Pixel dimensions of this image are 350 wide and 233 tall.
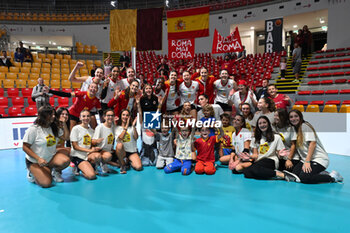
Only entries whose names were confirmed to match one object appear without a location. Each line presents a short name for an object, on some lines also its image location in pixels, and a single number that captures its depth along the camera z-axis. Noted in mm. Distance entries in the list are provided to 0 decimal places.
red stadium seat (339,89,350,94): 9564
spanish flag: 7523
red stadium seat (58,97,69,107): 10602
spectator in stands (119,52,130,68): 11586
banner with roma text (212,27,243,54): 8094
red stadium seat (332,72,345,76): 11391
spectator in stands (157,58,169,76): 8193
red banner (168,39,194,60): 7199
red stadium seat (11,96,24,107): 9703
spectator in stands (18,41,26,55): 14015
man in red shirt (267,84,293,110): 5309
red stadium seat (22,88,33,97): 10680
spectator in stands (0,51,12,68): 12859
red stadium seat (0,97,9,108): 9352
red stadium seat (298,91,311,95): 10727
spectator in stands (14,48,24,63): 13900
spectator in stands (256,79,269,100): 6616
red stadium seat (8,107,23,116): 8594
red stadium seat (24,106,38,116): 8648
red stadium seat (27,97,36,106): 9973
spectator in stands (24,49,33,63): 14219
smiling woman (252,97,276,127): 4758
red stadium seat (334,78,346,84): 10641
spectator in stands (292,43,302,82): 11945
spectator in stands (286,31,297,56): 15780
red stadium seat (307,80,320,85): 11297
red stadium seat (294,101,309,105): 9658
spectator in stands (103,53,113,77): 7857
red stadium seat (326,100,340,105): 9023
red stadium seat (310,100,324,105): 9297
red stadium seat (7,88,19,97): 10496
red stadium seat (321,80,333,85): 10887
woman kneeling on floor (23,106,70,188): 3562
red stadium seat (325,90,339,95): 9891
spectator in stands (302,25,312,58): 12864
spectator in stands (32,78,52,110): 7675
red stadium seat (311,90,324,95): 10342
